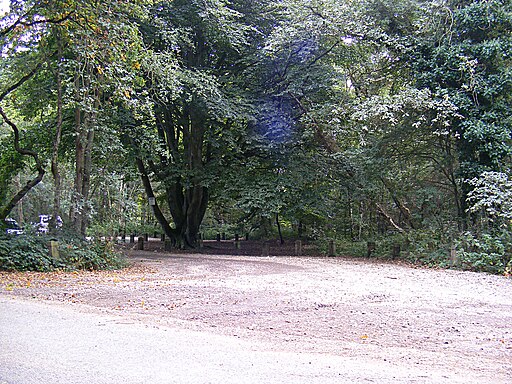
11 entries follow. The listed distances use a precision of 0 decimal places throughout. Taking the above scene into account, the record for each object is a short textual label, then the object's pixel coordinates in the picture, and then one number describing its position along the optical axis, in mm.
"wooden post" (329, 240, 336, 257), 20564
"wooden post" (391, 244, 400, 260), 18500
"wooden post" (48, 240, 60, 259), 13031
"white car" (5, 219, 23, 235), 13898
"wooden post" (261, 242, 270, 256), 21747
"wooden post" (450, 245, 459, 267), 15059
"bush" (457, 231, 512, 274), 13805
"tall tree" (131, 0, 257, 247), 17266
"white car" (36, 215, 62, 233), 14150
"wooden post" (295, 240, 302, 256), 21250
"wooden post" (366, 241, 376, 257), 19703
